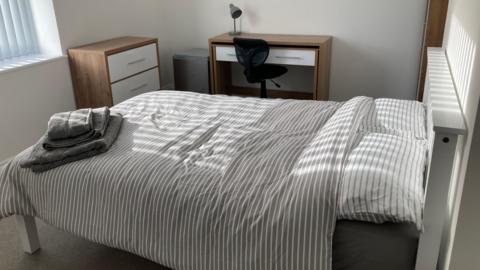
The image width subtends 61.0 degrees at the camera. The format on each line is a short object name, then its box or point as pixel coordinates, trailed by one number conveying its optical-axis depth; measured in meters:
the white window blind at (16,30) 3.10
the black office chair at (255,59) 3.64
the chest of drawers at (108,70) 3.37
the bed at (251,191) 1.42
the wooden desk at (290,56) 3.75
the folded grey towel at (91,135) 1.94
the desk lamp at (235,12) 4.14
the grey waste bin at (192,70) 4.29
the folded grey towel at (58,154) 1.87
